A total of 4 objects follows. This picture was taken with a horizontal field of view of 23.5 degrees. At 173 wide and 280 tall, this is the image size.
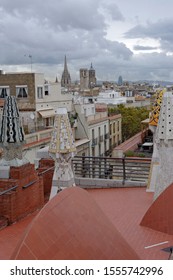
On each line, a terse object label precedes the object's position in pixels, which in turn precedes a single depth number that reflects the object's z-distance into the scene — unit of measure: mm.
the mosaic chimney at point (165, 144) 9086
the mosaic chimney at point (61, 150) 9477
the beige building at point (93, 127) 39200
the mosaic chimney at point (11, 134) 9029
